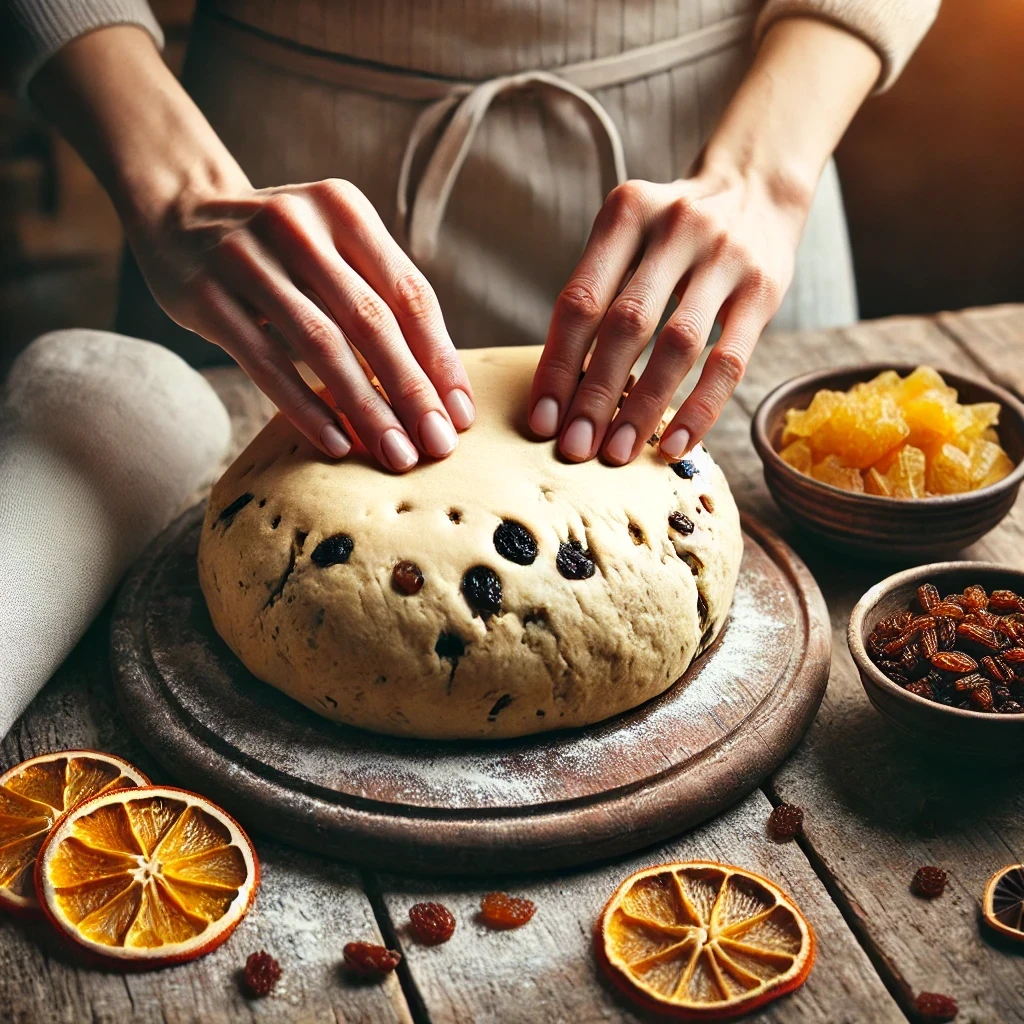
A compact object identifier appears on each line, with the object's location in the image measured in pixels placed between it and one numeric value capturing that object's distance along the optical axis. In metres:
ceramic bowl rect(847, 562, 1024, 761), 0.56
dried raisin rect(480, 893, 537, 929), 0.54
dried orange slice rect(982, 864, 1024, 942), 0.53
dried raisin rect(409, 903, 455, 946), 0.53
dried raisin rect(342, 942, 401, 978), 0.52
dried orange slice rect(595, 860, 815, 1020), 0.51
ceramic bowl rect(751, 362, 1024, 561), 0.65
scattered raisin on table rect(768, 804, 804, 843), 0.57
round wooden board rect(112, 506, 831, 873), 0.55
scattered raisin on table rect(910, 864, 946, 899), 0.54
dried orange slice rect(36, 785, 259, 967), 0.53
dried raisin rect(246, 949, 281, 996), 0.52
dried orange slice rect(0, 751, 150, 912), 0.56
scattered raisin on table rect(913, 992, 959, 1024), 0.51
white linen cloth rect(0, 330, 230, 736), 0.63
